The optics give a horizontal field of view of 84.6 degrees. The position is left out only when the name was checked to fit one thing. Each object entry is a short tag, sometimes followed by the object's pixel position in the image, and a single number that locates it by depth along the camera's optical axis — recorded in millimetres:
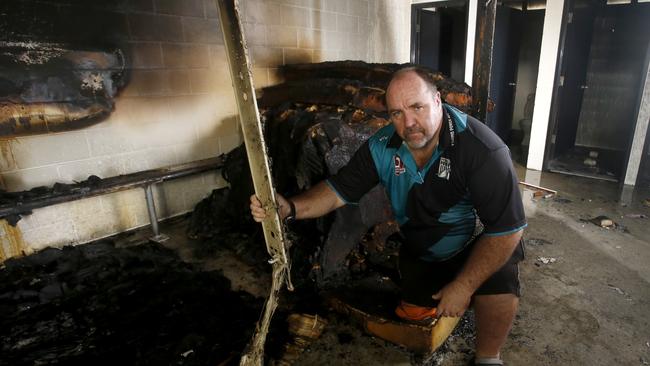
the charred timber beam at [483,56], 3000
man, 1487
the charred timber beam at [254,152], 1208
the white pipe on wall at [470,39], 5172
